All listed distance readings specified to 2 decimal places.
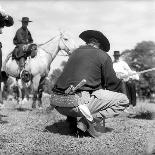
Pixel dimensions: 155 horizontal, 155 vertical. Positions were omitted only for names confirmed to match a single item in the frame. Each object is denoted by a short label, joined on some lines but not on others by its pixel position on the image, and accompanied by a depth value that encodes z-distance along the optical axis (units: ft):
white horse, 42.47
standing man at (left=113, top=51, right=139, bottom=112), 40.69
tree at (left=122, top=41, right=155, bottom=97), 173.88
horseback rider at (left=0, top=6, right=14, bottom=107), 24.21
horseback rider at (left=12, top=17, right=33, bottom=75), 40.83
